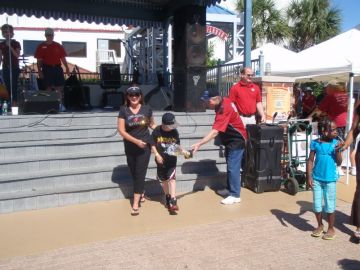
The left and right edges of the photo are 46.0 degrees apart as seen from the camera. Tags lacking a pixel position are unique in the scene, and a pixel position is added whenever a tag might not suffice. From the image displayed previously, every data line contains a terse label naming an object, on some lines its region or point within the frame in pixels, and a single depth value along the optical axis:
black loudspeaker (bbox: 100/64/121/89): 12.52
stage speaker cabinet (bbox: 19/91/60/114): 8.17
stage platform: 5.75
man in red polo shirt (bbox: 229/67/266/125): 7.13
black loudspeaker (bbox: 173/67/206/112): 9.32
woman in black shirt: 5.53
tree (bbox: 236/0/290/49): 26.06
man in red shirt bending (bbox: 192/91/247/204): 6.07
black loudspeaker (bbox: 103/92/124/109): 12.28
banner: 8.07
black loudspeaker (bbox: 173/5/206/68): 9.12
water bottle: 8.67
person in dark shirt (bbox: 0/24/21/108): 9.63
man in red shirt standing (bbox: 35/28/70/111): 9.60
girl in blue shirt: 4.76
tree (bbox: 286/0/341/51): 27.23
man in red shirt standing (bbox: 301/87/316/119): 12.99
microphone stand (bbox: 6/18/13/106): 9.55
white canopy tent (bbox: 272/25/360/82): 8.91
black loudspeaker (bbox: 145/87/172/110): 12.04
